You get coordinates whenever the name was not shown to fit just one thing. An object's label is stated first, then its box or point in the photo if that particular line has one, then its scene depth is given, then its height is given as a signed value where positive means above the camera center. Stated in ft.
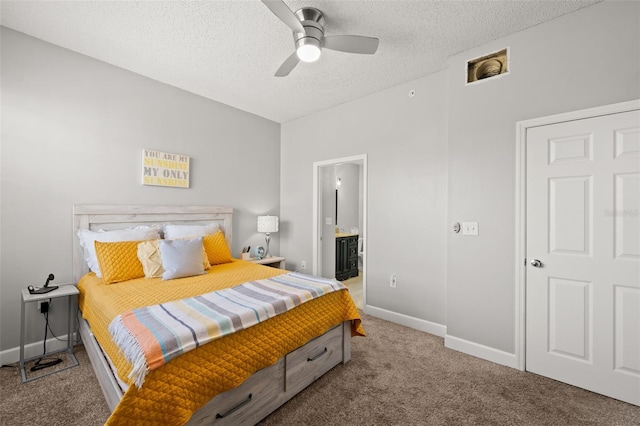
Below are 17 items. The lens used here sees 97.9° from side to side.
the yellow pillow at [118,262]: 7.64 -1.38
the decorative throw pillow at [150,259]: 8.15 -1.36
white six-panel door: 6.19 -0.90
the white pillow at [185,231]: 9.82 -0.65
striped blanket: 4.14 -1.91
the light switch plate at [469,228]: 8.35 -0.38
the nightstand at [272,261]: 12.77 -2.21
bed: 4.16 -2.63
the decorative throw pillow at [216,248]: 10.28 -1.33
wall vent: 8.02 +4.47
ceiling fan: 6.59 +4.16
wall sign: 10.05 +1.67
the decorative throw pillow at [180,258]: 8.13 -1.35
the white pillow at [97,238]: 8.22 -0.78
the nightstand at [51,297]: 6.98 -2.48
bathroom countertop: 16.71 -1.26
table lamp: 13.35 -0.49
